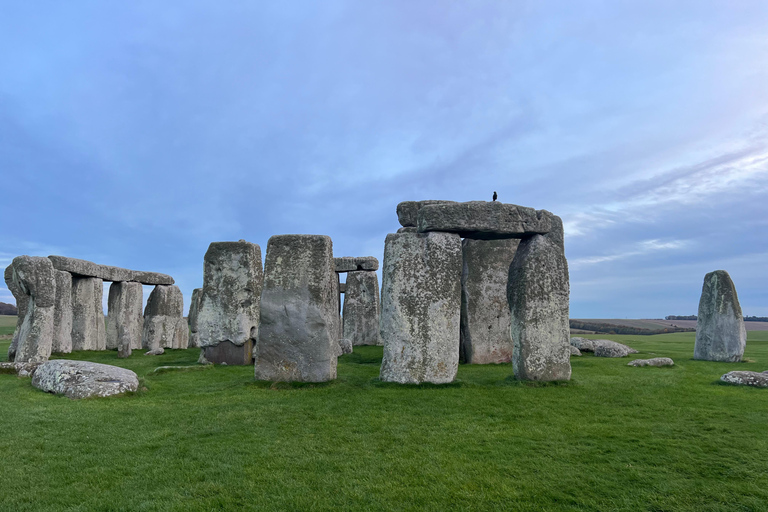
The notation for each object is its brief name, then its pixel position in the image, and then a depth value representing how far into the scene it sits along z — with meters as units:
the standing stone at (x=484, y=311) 13.00
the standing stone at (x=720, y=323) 13.77
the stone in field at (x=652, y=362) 11.92
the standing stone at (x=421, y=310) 8.62
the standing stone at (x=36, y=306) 12.00
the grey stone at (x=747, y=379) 9.02
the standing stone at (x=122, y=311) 19.08
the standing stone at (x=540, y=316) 8.98
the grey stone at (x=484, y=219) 8.77
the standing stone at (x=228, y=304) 12.77
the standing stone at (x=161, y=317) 19.36
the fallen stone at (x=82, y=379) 7.90
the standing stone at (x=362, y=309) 19.53
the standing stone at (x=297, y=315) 9.04
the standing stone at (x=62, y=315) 15.07
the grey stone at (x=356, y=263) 19.83
